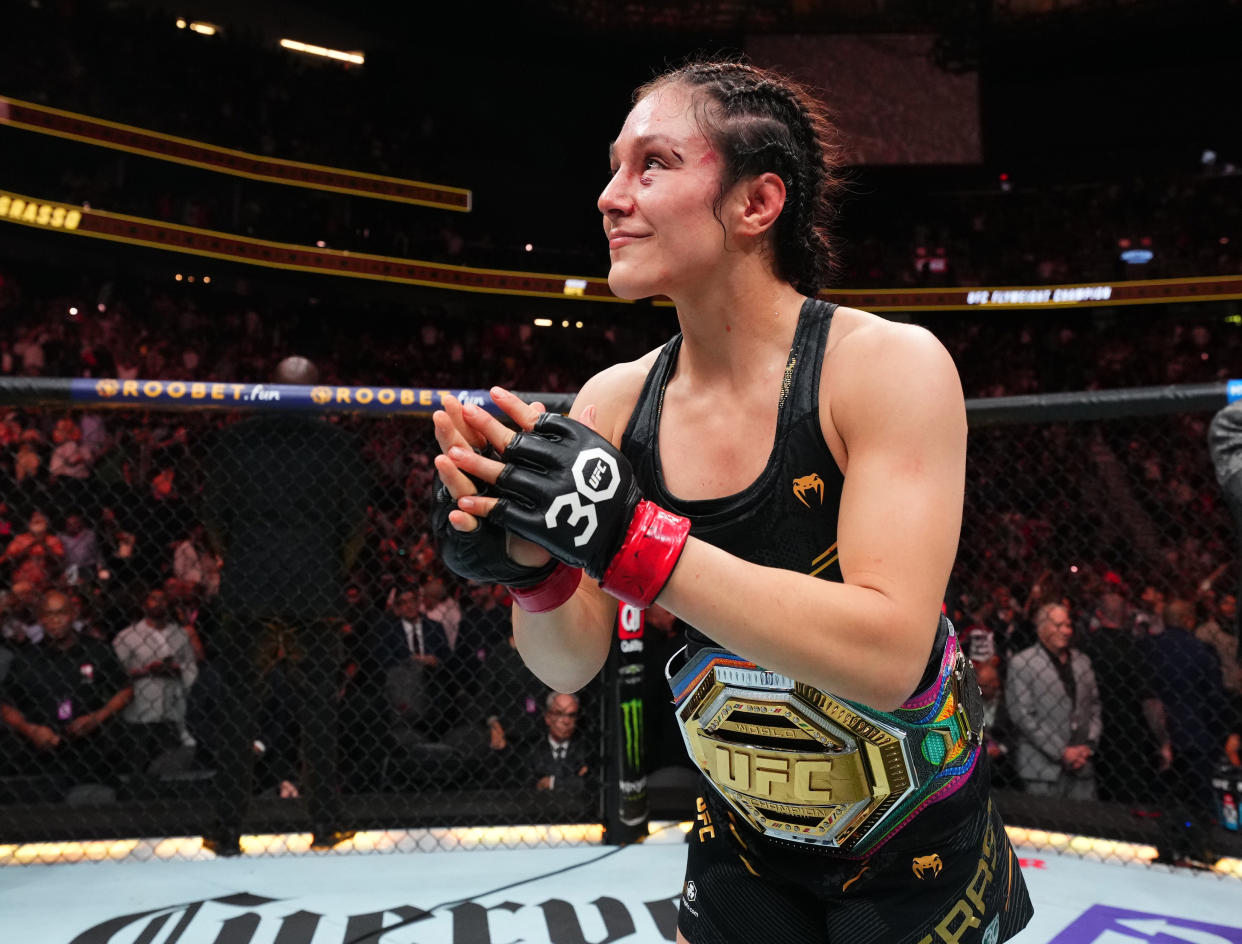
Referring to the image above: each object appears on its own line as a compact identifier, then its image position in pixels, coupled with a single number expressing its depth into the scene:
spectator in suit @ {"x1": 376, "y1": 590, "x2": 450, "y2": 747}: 3.92
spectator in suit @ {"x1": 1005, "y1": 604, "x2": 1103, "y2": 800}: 3.95
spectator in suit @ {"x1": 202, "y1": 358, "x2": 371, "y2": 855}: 3.21
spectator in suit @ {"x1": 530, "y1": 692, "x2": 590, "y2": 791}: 3.64
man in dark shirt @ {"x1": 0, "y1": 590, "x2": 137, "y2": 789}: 3.55
